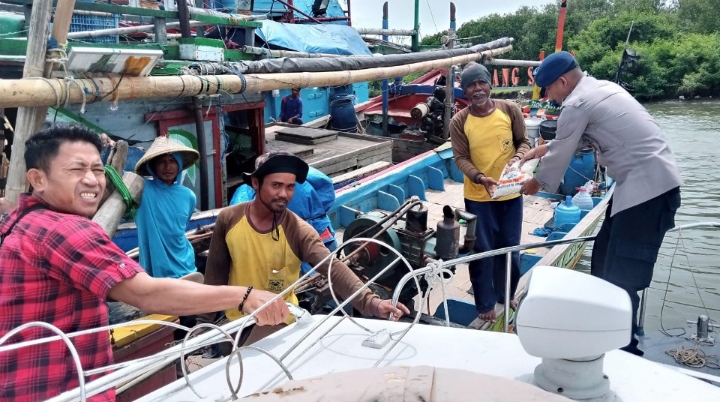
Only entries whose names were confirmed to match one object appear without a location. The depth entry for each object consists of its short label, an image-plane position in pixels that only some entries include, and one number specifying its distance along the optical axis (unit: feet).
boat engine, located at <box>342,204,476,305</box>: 11.00
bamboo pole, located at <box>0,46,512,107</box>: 10.32
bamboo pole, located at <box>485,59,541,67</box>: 32.37
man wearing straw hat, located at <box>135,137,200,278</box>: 12.31
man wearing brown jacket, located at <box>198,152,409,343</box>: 9.14
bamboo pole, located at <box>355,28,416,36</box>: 45.11
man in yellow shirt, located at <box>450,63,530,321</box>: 13.39
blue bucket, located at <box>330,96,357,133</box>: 32.42
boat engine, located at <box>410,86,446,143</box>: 30.99
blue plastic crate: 24.06
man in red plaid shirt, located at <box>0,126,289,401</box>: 5.24
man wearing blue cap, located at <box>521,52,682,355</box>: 9.34
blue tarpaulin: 35.88
